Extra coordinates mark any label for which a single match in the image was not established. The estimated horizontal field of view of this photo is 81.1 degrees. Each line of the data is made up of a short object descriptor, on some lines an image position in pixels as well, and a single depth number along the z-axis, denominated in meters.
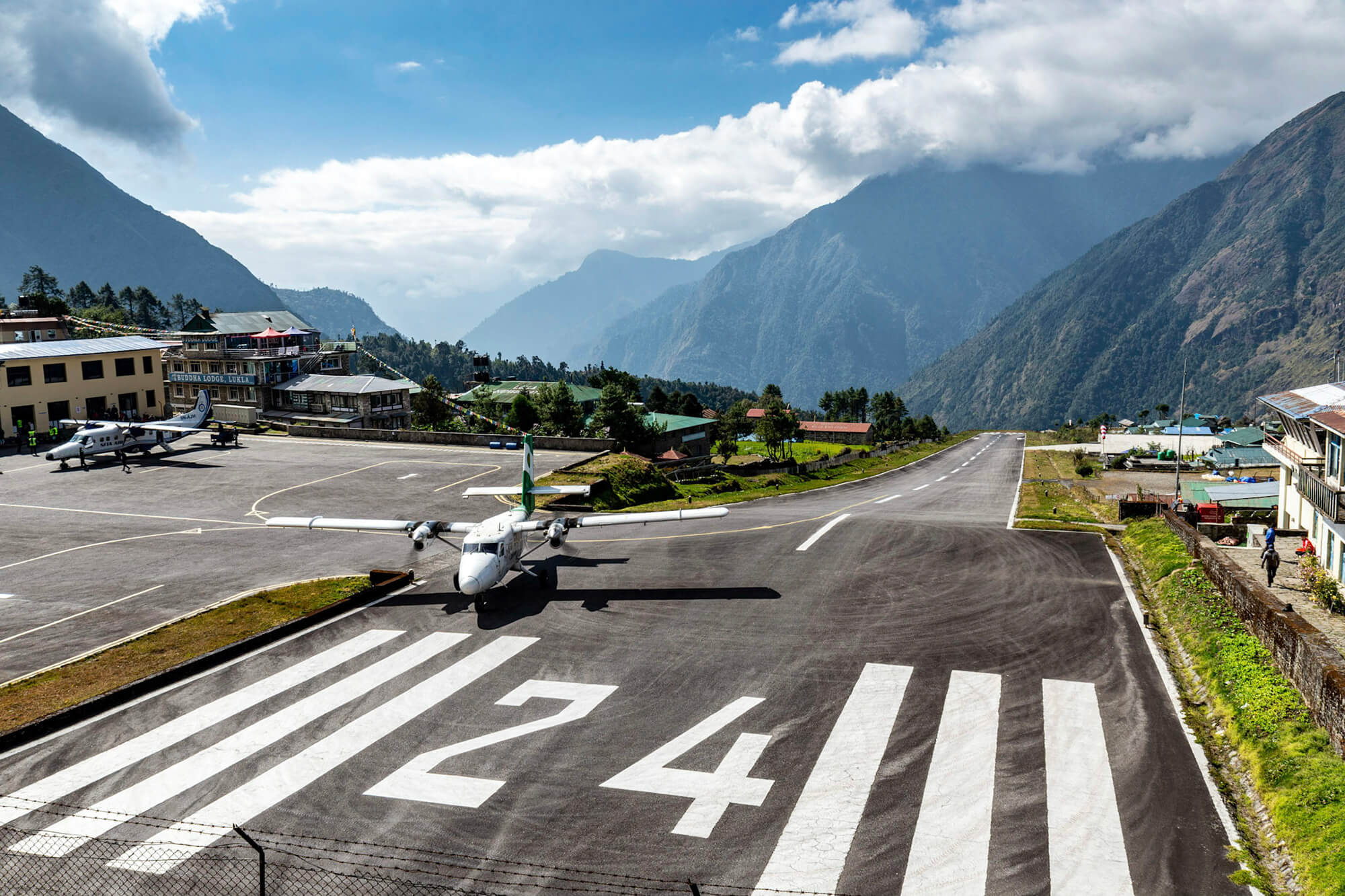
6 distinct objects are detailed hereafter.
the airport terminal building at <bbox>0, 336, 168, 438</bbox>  75.88
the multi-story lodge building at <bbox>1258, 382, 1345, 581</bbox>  34.59
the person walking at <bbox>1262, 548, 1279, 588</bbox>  32.78
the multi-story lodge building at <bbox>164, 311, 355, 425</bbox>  104.81
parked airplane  63.84
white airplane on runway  31.72
